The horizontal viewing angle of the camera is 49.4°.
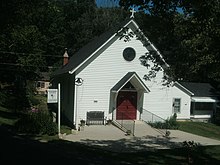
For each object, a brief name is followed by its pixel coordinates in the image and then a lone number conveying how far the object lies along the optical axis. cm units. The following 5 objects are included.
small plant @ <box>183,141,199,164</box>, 742
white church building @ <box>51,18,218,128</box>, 1877
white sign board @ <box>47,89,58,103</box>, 1434
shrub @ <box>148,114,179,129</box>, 1920
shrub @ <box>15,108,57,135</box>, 1345
